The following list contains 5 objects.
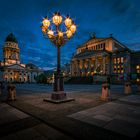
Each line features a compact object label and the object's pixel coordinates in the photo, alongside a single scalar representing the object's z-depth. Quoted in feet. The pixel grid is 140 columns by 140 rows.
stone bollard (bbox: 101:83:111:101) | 31.91
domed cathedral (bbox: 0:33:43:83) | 311.04
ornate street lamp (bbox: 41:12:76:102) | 29.86
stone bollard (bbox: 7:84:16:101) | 31.96
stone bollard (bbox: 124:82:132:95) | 48.16
